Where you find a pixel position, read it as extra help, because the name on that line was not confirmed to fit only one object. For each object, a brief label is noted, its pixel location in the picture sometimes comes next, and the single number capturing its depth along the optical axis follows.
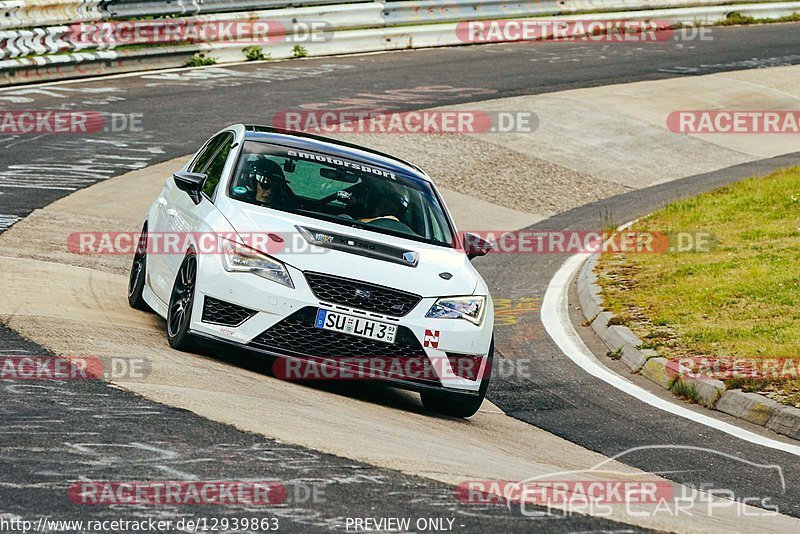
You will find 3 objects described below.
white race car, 16.23
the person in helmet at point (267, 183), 18.34
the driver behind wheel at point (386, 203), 18.84
